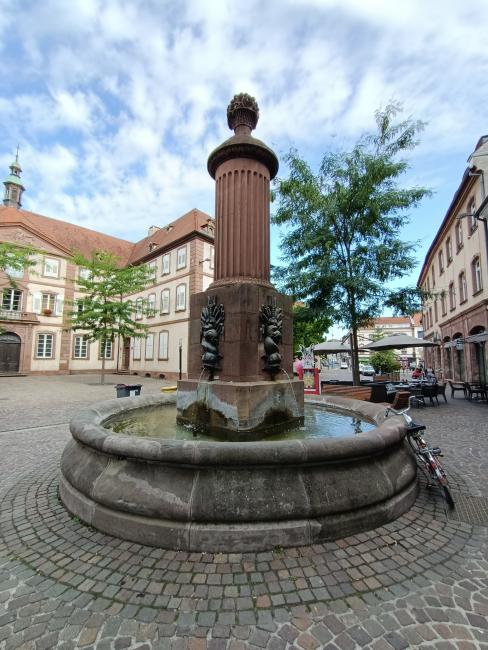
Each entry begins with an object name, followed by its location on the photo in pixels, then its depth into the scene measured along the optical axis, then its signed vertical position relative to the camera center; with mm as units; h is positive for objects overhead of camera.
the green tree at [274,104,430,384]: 11336 +4961
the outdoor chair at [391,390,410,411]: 8805 -1005
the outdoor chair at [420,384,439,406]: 11852 -980
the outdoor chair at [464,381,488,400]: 12781 -1008
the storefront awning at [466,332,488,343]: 13195 +1176
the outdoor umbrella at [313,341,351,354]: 15962 +835
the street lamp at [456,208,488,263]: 13895 +6728
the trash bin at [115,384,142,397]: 11039 -903
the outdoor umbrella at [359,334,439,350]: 13492 +934
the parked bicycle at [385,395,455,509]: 3311 -1052
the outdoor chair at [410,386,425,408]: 12164 -1054
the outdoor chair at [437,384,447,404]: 12286 -954
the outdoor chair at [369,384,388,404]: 10203 -916
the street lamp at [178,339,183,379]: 25203 +1441
